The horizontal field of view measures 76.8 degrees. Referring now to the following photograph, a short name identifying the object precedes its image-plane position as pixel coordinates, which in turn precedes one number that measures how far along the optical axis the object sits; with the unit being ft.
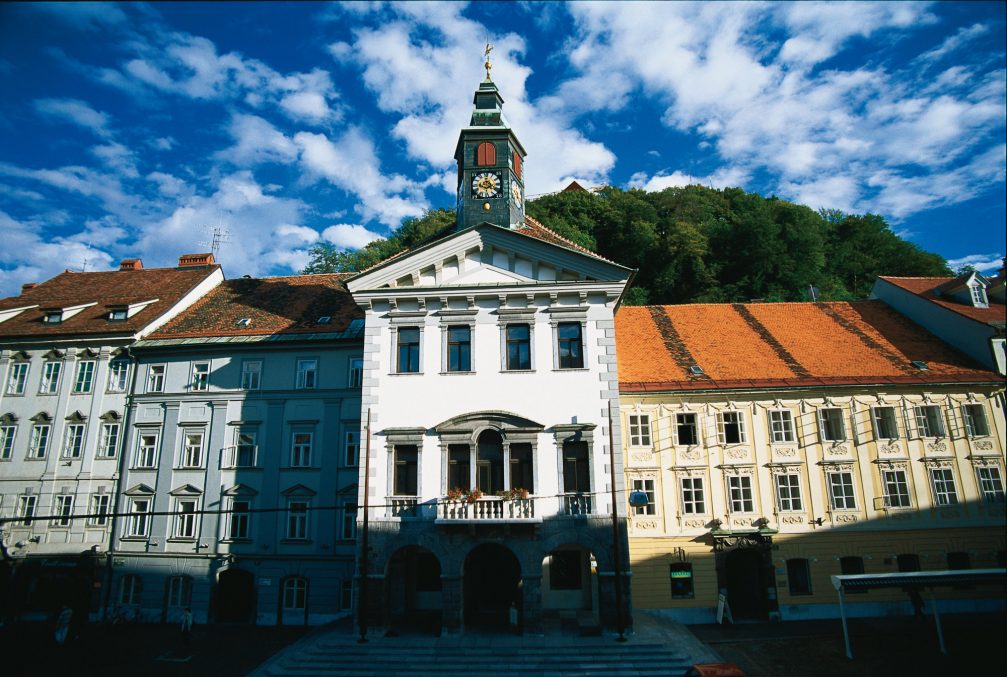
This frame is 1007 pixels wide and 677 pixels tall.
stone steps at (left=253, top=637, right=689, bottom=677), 66.95
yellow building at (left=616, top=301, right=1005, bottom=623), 87.20
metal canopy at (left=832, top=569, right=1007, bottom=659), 70.64
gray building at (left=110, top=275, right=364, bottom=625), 91.76
